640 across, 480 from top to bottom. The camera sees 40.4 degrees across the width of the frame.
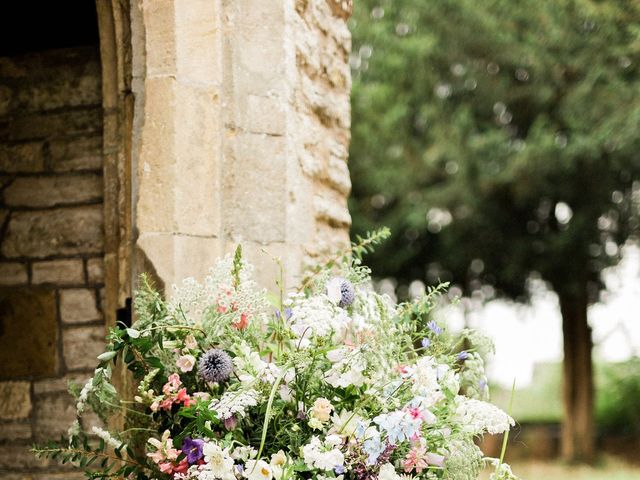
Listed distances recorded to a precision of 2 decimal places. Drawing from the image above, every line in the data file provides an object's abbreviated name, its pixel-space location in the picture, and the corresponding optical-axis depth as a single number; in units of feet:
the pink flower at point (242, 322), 7.95
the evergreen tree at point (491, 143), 29.86
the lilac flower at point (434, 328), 8.29
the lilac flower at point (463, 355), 8.46
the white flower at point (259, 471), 6.84
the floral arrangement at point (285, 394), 7.06
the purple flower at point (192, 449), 7.04
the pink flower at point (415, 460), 7.29
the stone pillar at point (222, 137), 9.45
